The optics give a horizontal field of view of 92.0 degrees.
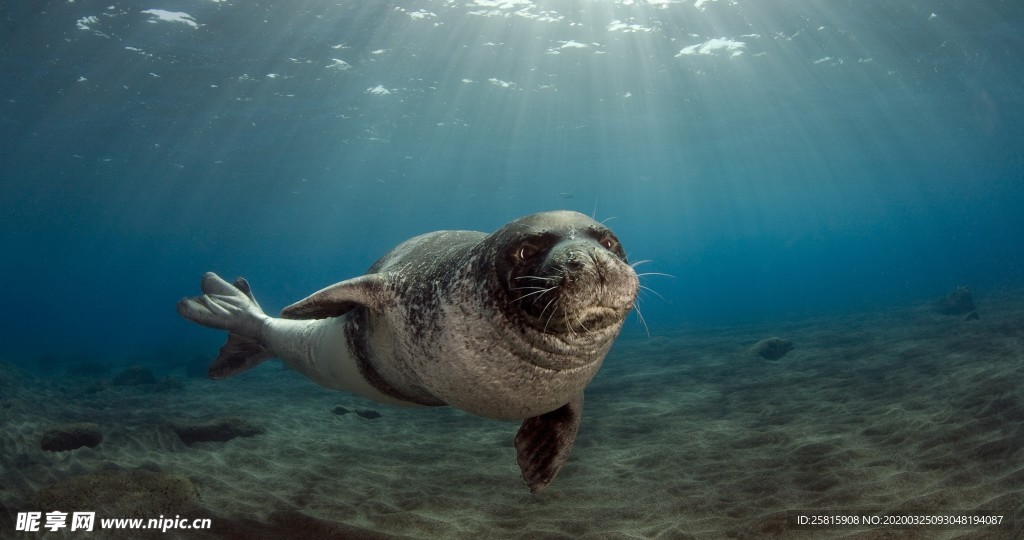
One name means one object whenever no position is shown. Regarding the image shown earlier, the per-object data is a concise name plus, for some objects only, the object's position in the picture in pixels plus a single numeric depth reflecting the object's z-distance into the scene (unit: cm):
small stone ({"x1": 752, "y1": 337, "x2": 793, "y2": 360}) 1271
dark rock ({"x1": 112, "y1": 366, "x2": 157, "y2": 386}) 1411
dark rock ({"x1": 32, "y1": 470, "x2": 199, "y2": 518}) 407
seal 229
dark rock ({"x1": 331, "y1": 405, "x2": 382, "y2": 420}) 912
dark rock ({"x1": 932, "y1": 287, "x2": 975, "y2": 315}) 1568
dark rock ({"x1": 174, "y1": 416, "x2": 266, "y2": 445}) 704
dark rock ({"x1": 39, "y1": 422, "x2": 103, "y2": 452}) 623
